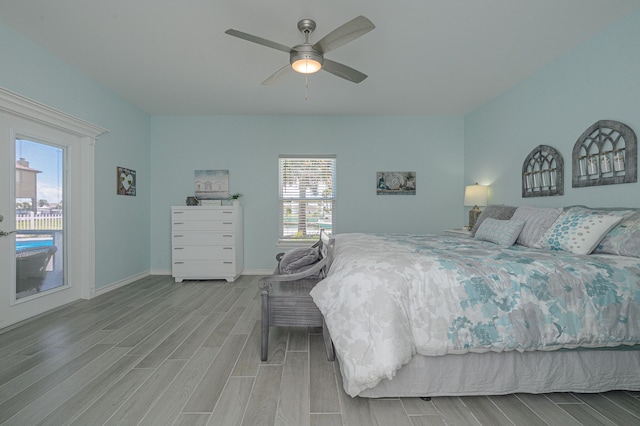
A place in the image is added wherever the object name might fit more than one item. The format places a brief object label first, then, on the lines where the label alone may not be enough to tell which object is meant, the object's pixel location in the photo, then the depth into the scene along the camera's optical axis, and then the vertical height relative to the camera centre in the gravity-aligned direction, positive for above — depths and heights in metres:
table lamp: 4.22 +0.20
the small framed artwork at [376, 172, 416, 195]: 4.93 +0.50
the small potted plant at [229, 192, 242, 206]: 4.73 +0.22
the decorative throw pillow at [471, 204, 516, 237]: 3.19 -0.01
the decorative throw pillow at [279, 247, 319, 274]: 2.44 -0.41
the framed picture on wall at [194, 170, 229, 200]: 4.90 +0.49
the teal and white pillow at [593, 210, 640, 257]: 1.92 -0.18
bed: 1.60 -0.61
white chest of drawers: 4.44 -0.42
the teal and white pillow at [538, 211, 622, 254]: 2.08 -0.14
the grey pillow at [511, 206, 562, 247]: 2.50 -0.09
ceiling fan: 1.97 +1.21
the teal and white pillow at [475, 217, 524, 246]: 2.62 -0.17
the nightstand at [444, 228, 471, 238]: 3.76 -0.27
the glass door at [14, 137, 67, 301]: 2.83 -0.07
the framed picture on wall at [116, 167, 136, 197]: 4.12 +0.44
